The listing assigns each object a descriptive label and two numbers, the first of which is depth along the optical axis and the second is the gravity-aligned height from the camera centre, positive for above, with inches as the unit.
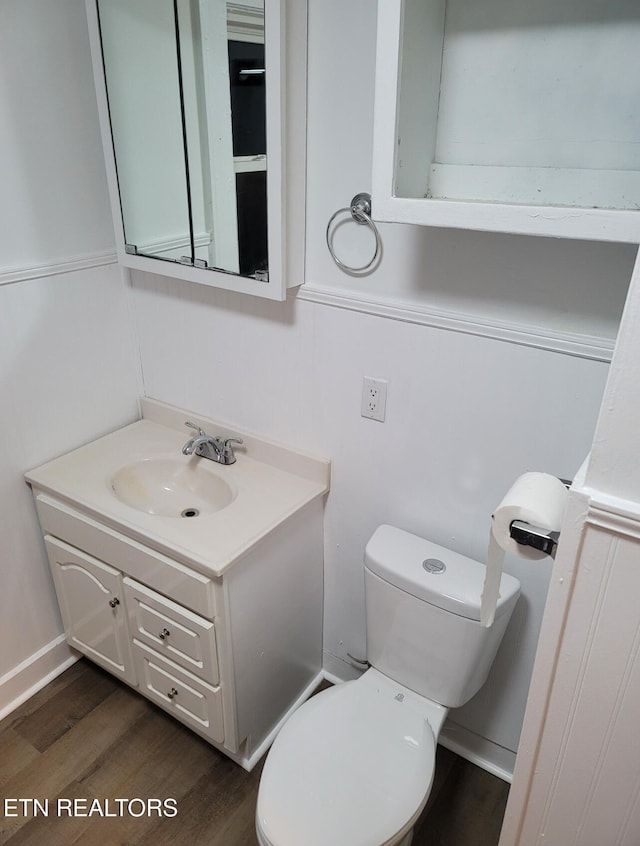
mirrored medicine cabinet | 51.4 -0.1
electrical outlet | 59.0 -23.2
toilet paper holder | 31.9 -19.1
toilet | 48.4 -48.3
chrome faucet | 69.4 -32.3
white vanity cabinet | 58.4 -40.6
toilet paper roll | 32.3 -18.0
